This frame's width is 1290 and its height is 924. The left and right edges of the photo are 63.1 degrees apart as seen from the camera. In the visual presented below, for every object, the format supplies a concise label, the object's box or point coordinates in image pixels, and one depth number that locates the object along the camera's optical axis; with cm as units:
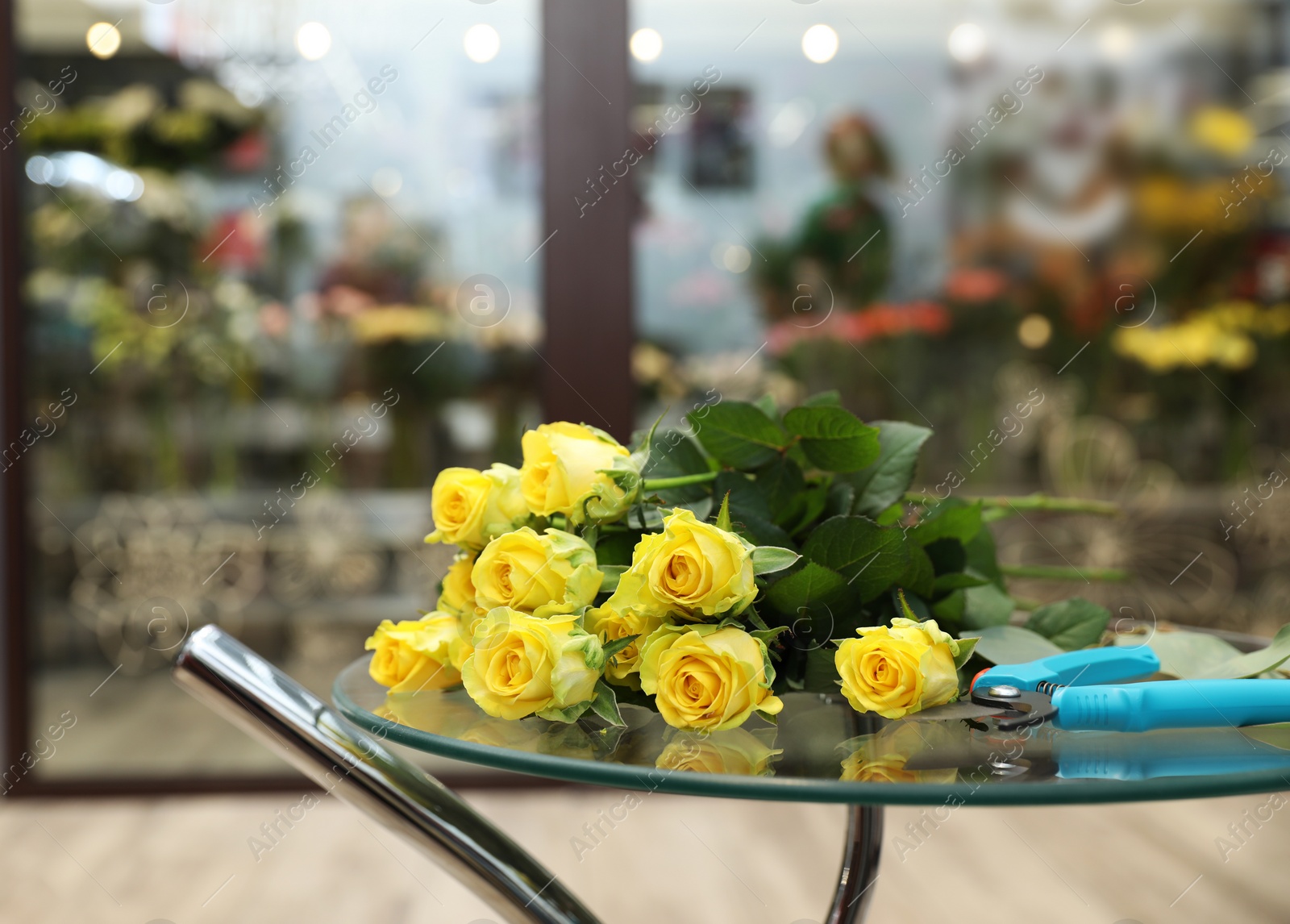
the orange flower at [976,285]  263
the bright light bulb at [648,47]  257
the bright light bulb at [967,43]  258
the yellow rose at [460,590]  70
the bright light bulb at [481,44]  256
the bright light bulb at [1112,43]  262
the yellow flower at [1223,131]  263
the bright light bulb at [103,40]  253
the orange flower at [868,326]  261
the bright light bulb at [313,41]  253
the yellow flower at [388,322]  261
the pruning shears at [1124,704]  55
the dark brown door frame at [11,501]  254
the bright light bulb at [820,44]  257
